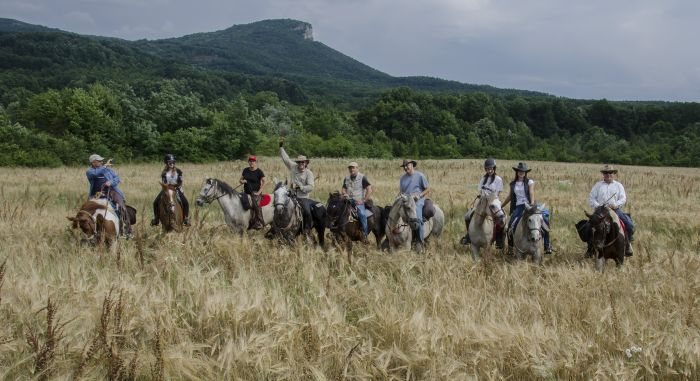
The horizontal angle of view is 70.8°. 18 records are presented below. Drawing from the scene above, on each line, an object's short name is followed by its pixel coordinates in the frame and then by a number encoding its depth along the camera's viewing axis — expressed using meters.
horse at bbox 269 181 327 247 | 10.40
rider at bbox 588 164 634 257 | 9.62
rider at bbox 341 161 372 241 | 10.73
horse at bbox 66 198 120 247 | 8.63
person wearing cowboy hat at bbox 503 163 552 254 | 10.33
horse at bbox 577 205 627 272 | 9.14
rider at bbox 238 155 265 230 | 11.91
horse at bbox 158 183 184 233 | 10.84
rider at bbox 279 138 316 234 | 11.41
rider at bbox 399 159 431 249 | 10.34
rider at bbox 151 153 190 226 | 11.87
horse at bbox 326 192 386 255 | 10.62
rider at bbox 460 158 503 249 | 10.27
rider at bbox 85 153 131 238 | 10.30
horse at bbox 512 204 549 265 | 9.27
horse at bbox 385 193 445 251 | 9.76
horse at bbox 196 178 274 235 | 11.57
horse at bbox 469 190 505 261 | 9.61
